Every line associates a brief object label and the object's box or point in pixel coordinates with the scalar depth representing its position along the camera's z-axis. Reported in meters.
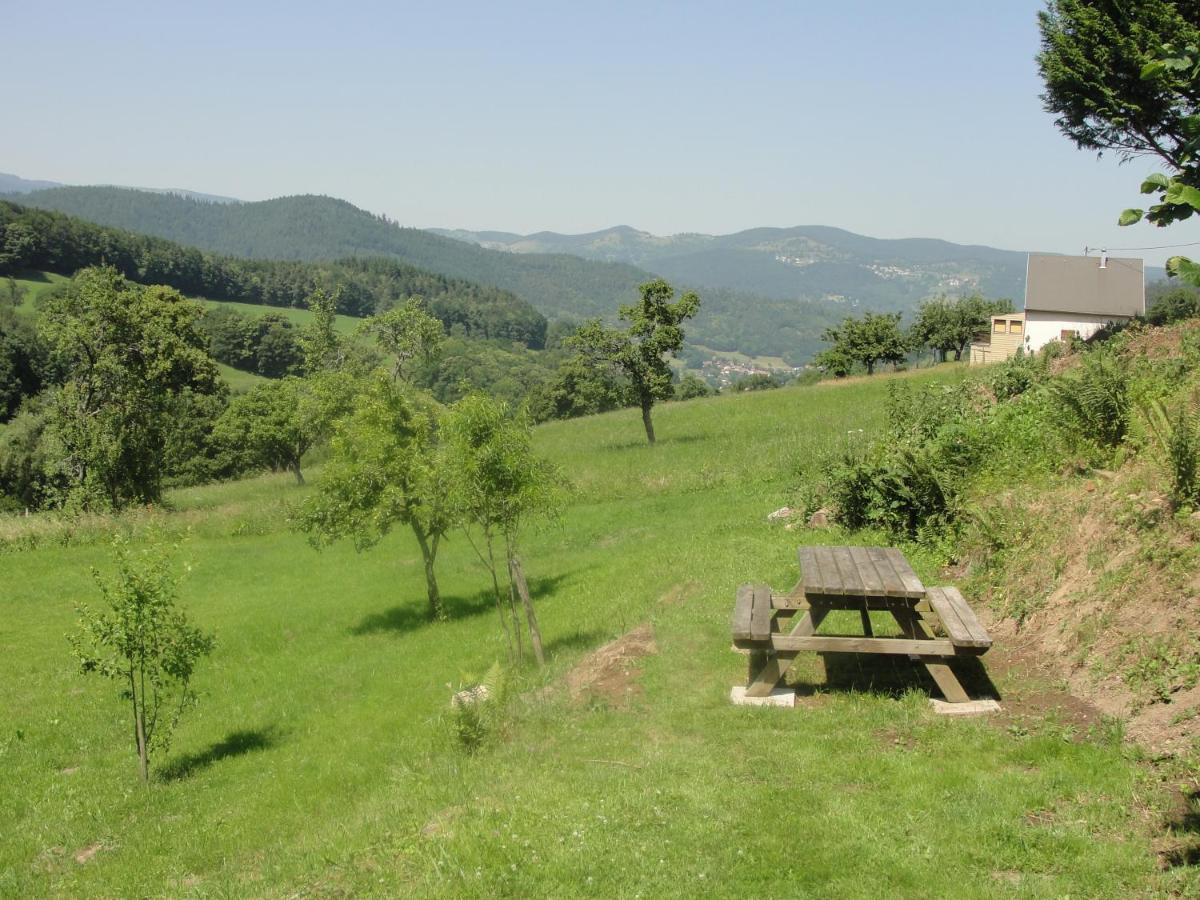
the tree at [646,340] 40.34
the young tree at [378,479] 19.92
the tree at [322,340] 48.62
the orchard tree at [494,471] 14.28
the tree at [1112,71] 25.36
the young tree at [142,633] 12.41
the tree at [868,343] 75.25
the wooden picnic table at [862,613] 8.63
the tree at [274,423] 45.09
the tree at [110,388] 37.66
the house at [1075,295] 54.97
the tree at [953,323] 79.39
